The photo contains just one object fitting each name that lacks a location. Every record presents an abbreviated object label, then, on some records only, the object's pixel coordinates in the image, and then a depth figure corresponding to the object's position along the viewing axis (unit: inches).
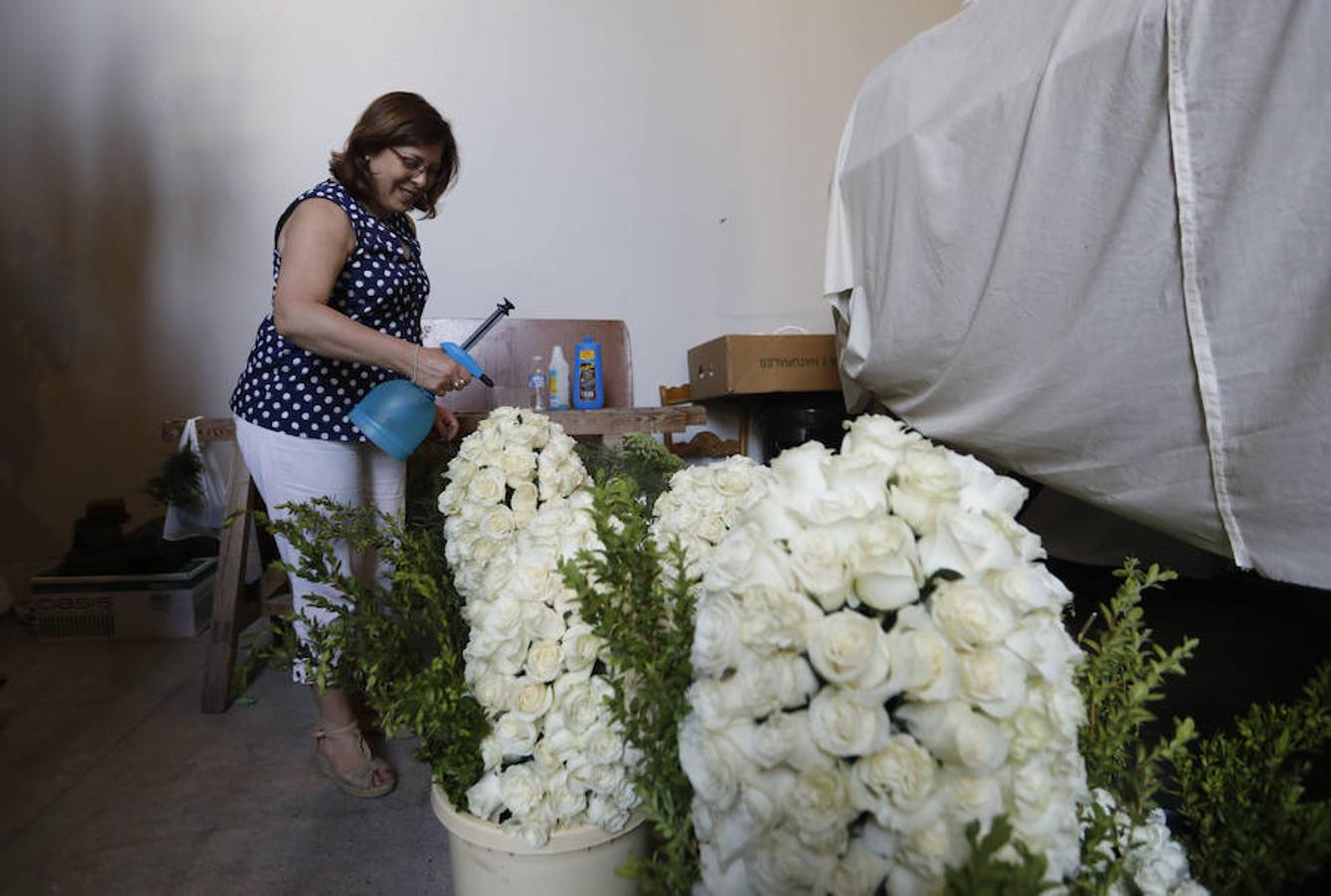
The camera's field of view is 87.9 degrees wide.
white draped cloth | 30.9
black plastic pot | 95.0
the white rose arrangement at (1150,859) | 17.2
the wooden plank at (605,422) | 65.4
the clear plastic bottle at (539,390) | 86.9
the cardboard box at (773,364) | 90.2
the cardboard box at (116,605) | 80.1
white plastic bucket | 21.8
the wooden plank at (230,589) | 63.7
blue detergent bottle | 87.7
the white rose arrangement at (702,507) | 24.7
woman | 43.1
